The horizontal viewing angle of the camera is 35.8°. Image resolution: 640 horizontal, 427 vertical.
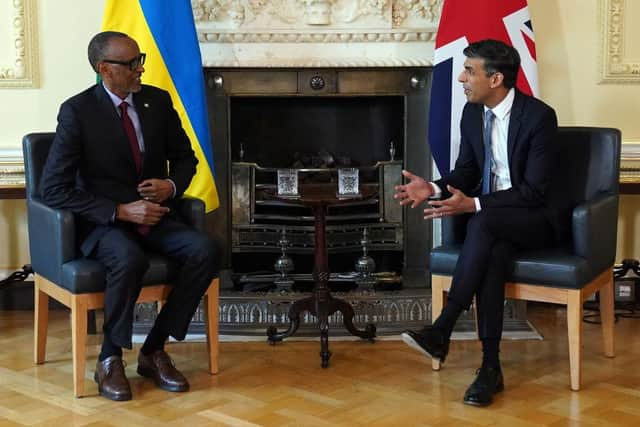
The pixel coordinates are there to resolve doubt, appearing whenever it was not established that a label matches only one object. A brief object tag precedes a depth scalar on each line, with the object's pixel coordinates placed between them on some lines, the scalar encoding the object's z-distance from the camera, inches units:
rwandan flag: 167.0
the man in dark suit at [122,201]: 132.7
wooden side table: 149.4
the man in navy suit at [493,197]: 134.2
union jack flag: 169.5
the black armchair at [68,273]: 132.8
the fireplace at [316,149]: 183.9
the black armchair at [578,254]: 134.6
